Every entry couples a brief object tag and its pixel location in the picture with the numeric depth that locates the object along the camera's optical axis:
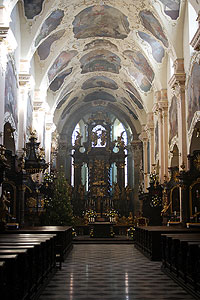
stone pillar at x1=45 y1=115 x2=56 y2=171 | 27.44
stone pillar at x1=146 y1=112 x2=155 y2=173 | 28.25
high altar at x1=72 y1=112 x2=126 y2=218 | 33.81
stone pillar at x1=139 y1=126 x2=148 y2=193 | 30.89
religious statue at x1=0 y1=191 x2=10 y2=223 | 12.25
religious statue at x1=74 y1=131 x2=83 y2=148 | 35.66
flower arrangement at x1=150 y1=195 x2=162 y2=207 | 22.69
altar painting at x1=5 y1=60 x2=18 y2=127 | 16.14
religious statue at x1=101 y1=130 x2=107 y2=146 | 36.19
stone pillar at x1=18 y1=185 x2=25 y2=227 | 17.03
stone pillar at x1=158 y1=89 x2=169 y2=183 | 23.28
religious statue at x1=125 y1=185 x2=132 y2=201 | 33.81
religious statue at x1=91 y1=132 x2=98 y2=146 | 36.12
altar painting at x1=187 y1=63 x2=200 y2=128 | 16.33
